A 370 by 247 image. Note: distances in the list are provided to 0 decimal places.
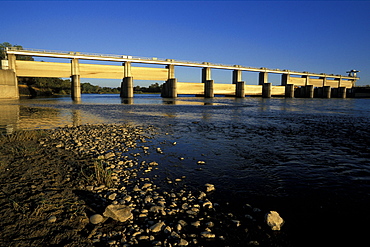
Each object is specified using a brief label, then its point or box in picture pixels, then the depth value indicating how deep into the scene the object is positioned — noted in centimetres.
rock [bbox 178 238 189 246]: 350
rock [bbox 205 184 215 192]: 557
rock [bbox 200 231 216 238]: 376
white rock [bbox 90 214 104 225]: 403
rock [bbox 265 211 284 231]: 404
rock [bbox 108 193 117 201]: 497
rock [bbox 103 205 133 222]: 411
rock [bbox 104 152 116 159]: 808
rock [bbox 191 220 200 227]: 405
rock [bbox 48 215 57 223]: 398
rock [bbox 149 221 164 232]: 384
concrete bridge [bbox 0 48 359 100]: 6137
